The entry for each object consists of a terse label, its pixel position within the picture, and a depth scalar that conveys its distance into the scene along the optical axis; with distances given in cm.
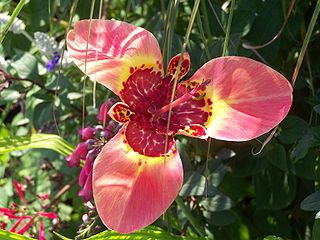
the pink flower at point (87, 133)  83
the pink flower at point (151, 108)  67
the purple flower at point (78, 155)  82
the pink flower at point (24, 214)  87
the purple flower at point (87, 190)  76
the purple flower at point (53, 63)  102
